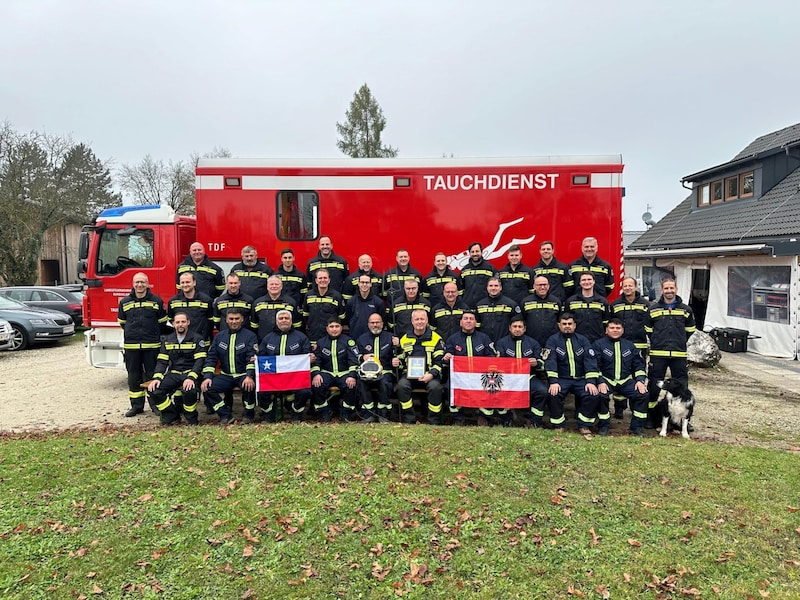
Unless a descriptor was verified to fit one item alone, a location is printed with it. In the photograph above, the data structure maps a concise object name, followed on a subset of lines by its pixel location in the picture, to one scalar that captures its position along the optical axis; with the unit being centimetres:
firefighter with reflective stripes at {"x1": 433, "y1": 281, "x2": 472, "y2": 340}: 696
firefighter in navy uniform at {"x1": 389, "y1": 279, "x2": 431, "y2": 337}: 688
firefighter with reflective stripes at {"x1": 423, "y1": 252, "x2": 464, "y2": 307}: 712
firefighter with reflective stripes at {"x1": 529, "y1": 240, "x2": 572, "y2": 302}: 706
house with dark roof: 1262
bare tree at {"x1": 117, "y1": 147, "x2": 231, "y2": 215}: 4322
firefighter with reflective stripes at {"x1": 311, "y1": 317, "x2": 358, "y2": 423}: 684
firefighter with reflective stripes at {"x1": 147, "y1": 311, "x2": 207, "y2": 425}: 680
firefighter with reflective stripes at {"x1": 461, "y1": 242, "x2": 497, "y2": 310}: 716
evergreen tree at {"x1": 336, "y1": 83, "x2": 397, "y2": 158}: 3847
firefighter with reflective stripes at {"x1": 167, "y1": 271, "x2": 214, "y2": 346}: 712
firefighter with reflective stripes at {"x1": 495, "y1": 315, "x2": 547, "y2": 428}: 664
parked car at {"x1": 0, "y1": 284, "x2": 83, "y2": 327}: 1695
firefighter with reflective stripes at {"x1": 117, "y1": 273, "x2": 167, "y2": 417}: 720
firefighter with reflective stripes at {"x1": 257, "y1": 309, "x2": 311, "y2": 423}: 682
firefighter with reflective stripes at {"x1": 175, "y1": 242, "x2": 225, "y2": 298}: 739
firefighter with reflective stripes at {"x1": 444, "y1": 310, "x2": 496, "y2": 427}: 672
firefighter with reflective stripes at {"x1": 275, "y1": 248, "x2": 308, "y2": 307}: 731
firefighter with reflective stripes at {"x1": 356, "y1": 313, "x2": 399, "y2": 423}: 682
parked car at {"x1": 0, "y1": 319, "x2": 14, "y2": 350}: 1353
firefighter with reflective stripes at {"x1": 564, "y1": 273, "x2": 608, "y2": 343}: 686
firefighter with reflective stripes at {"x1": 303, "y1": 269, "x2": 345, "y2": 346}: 707
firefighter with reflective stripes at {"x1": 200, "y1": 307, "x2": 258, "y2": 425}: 681
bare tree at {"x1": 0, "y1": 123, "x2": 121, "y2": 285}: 2492
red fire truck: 739
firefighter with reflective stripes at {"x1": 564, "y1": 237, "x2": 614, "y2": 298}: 707
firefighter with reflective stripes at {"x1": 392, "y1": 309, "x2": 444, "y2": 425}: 673
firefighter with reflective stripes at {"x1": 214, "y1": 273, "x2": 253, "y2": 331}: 697
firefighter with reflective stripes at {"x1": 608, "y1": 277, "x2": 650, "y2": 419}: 689
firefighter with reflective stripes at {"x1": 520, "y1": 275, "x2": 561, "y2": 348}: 688
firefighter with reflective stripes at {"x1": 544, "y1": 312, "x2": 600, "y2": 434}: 651
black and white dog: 638
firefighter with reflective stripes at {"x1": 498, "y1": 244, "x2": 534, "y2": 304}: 712
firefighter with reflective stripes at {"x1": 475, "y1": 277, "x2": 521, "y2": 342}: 694
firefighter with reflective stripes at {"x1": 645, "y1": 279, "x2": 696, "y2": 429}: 662
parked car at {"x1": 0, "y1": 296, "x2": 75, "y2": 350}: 1416
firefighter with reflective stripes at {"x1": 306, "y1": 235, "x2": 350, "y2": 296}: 728
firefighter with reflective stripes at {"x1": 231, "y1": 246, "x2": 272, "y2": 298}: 732
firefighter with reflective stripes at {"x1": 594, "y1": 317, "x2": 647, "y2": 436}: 650
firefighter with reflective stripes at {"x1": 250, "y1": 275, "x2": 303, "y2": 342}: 699
